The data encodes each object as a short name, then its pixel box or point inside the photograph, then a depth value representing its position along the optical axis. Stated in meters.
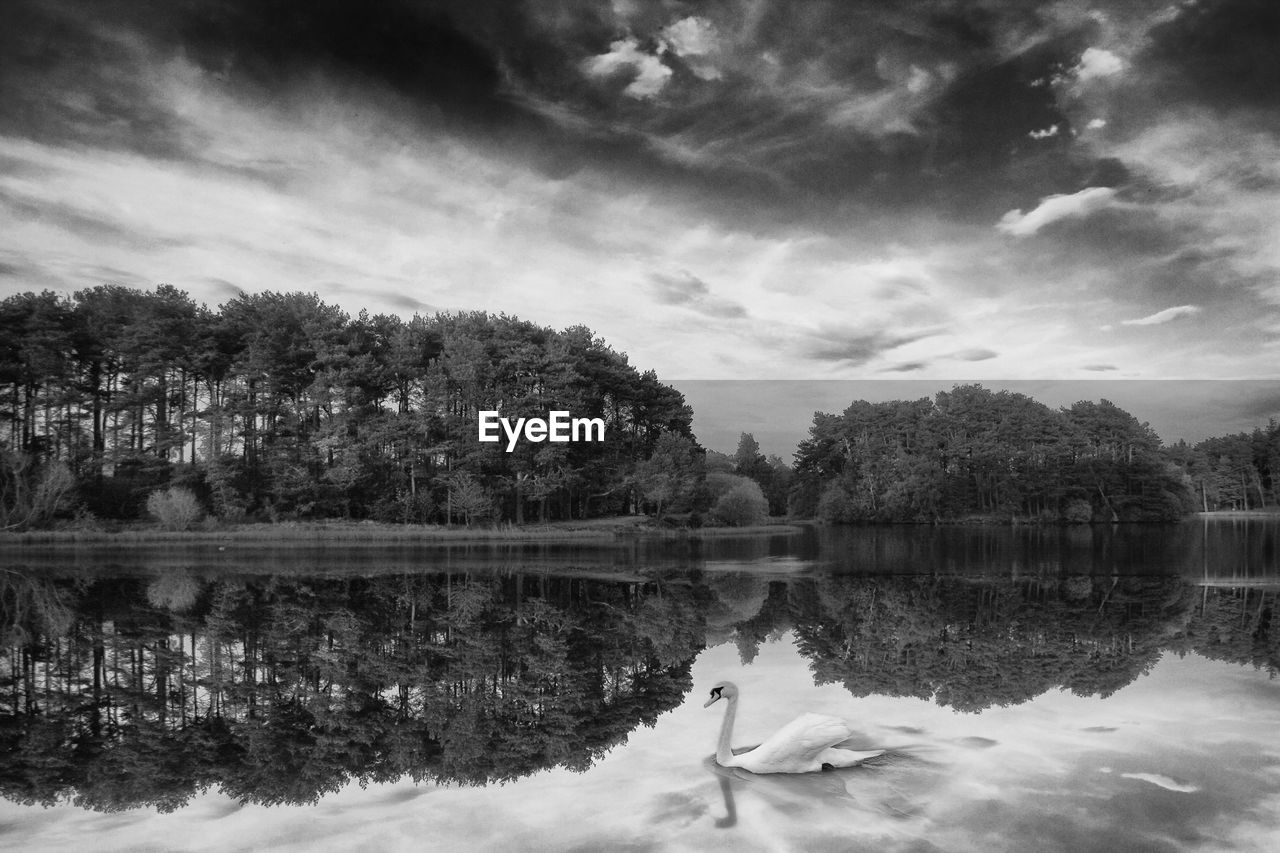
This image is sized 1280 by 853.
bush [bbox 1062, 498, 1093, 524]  69.25
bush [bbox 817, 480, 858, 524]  69.12
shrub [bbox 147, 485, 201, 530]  34.97
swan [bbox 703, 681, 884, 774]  6.48
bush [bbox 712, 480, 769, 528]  53.16
